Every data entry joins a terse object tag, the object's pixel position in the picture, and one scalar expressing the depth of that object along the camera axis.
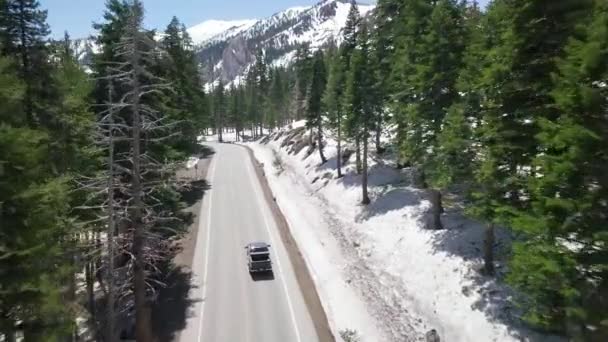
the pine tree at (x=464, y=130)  20.08
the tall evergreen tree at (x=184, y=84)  33.22
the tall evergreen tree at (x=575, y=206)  11.15
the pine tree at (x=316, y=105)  50.16
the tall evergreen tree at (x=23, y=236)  10.90
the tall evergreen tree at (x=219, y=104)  101.68
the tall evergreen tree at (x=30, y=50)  17.59
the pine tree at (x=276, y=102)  97.31
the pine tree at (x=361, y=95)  35.38
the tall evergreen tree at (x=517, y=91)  15.45
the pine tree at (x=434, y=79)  23.83
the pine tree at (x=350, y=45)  37.08
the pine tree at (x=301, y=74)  74.06
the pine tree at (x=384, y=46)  35.84
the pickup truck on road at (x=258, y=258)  27.80
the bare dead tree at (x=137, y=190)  11.33
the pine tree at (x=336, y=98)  43.47
